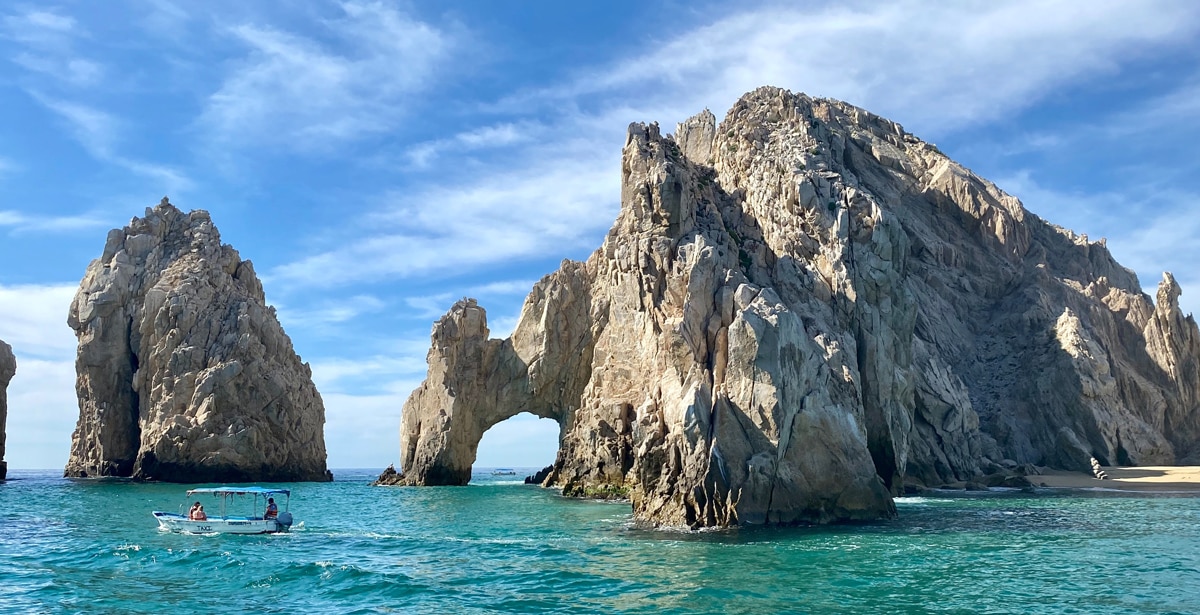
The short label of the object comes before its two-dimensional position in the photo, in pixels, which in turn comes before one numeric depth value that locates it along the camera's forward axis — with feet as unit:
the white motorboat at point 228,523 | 135.95
